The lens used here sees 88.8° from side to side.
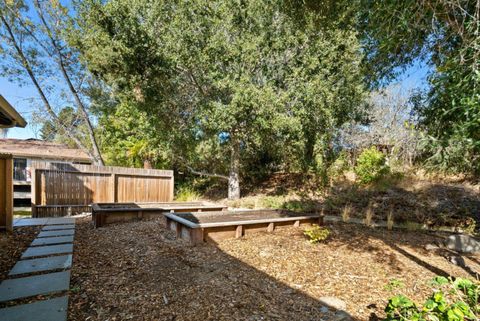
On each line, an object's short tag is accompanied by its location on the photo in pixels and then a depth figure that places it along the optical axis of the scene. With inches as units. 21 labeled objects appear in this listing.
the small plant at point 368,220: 259.8
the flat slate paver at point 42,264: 121.1
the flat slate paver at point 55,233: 187.3
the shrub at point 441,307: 60.2
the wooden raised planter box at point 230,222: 169.6
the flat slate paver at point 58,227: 206.6
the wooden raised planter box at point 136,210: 226.2
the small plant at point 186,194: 431.2
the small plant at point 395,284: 84.3
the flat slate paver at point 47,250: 144.2
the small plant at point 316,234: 175.8
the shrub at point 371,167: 416.5
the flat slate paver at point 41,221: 225.6
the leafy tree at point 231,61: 304.5
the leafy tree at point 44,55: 394.0
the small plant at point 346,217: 277.7
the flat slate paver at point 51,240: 166.3
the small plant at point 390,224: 246.4
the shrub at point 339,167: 468.4
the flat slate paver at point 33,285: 97.8
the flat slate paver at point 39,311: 82.7
